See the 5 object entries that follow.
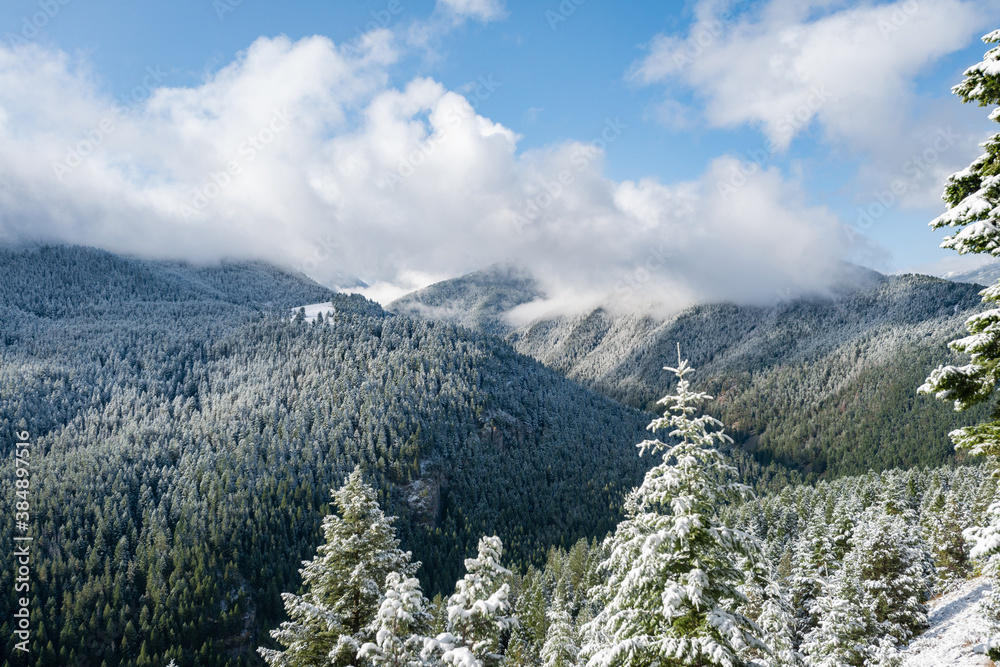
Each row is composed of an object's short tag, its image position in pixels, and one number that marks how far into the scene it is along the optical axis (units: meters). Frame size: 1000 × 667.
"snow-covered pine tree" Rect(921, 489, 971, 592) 57.84
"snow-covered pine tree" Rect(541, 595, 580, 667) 33.34
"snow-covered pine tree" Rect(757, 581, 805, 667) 34.78
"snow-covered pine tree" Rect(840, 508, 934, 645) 46.28
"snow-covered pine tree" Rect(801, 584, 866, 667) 33.91
